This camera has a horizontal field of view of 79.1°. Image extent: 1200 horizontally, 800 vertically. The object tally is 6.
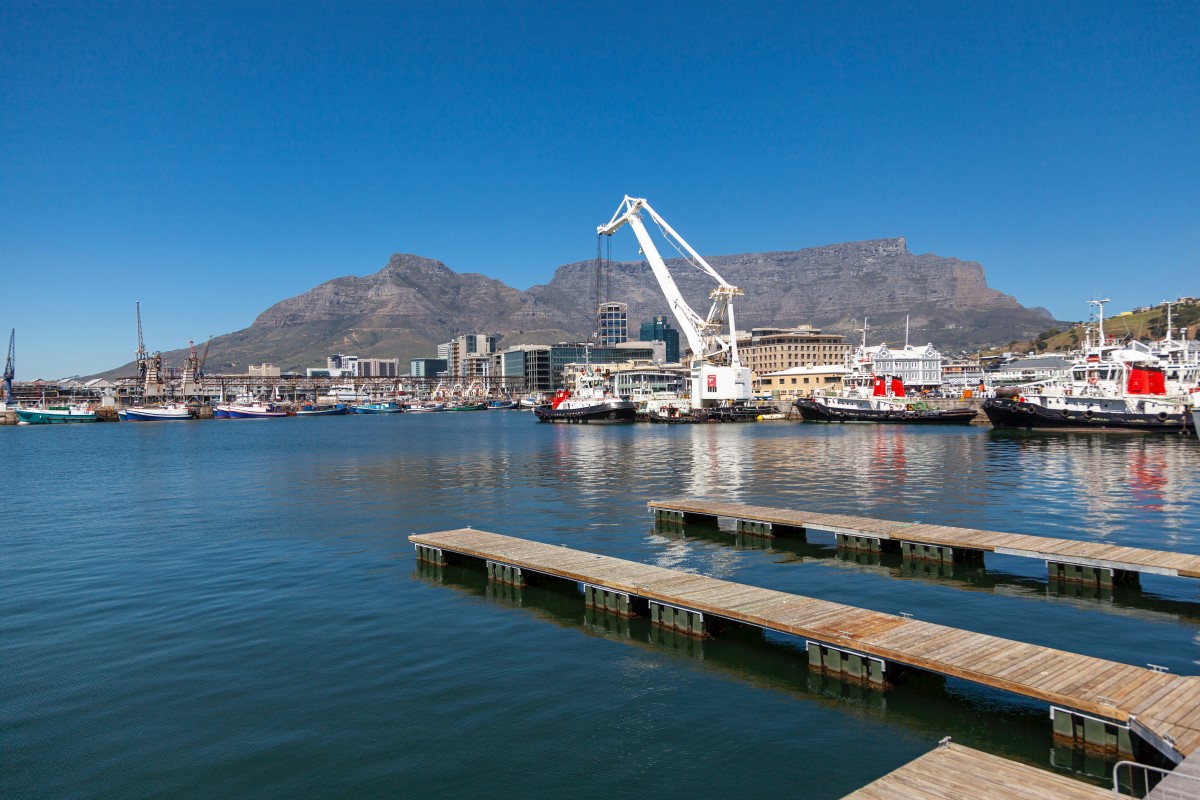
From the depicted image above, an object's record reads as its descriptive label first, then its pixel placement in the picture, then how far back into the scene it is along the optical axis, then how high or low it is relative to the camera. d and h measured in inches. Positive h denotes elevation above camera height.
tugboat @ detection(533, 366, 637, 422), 5221.5 -163.2
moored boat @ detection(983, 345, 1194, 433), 3218.5 -156.4
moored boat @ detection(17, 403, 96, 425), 7052.2 -120.2
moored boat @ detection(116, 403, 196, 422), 7475.4 -147.8
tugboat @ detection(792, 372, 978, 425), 4454.7 -207.2
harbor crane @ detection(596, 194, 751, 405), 5442.9 +390.6
